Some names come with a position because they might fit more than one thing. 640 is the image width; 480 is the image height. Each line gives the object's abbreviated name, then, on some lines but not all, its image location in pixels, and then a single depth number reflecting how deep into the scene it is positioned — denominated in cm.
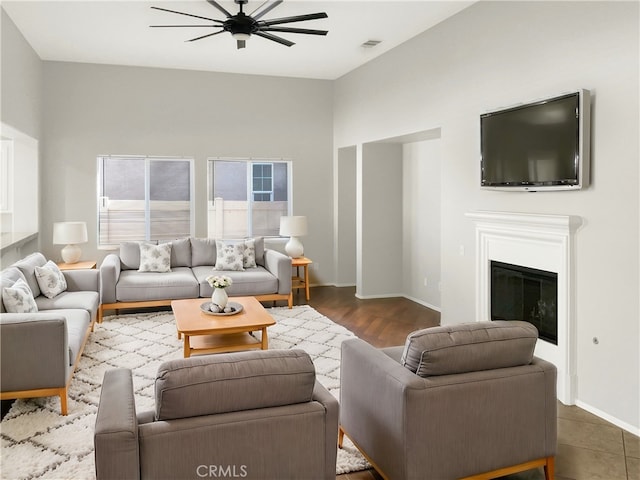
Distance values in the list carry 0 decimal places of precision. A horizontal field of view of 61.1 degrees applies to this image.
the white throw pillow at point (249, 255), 715
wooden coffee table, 458
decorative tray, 499
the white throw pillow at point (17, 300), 394
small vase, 506
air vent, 620
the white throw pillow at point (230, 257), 695
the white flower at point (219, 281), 507
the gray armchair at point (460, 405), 239
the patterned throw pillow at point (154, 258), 677
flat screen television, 369
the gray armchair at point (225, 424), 197
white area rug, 291
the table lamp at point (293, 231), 752
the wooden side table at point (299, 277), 730
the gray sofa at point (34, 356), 340
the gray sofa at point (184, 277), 625
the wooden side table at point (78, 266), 653
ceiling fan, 445
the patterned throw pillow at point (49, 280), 519
